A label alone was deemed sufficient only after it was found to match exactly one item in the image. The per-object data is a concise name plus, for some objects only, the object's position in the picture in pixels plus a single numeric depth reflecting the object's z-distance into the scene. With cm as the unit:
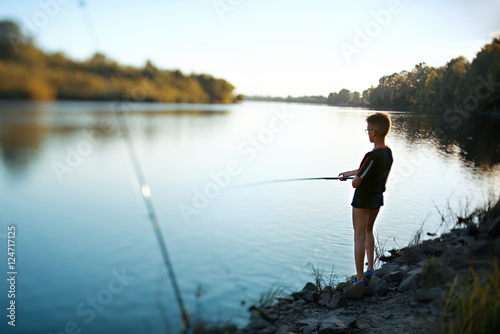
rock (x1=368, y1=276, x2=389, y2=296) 313
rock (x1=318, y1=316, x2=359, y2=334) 249
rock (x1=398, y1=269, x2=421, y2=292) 302
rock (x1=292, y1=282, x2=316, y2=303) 339
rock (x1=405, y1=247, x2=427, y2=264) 383
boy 291
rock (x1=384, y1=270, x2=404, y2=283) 333
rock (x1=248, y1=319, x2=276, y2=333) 284
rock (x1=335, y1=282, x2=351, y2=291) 350
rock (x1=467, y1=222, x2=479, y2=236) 312
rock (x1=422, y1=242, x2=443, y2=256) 365
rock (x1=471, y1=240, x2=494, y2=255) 258
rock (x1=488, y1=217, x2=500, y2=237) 268
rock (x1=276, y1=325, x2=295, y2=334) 272
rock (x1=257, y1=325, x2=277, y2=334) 272
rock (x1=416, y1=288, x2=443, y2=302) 265
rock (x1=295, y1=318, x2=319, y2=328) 268
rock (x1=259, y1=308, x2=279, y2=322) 306
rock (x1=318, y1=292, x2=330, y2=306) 323
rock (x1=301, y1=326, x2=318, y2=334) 259
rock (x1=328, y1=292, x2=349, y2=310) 302
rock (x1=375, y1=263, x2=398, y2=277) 365
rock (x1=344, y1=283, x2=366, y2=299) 311
